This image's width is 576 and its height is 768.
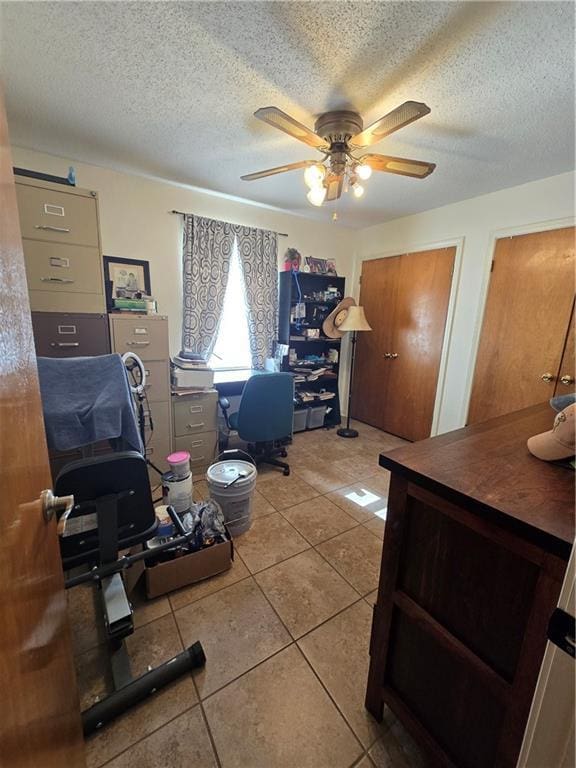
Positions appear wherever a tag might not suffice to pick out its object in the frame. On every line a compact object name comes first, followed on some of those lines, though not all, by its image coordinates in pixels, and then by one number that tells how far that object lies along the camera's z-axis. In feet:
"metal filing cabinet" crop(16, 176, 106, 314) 6.22
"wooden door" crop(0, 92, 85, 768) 1.60
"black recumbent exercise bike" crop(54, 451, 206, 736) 3.77
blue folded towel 5.16
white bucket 6.36
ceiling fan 5.07
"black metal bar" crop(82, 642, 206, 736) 3.39
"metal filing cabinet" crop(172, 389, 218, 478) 8.64
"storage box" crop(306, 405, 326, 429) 12.50
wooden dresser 2.21
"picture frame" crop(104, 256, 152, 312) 8.52
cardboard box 4.98
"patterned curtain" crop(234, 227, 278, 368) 10.59
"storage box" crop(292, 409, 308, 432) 12.12
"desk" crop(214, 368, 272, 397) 9.93
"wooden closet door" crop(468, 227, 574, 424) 7.95
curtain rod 11.29
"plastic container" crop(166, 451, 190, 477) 6.63
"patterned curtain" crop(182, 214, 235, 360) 9.58
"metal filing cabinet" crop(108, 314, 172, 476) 7.46
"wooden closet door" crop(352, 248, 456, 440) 10.66
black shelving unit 11.62
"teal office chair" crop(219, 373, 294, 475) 7.99
